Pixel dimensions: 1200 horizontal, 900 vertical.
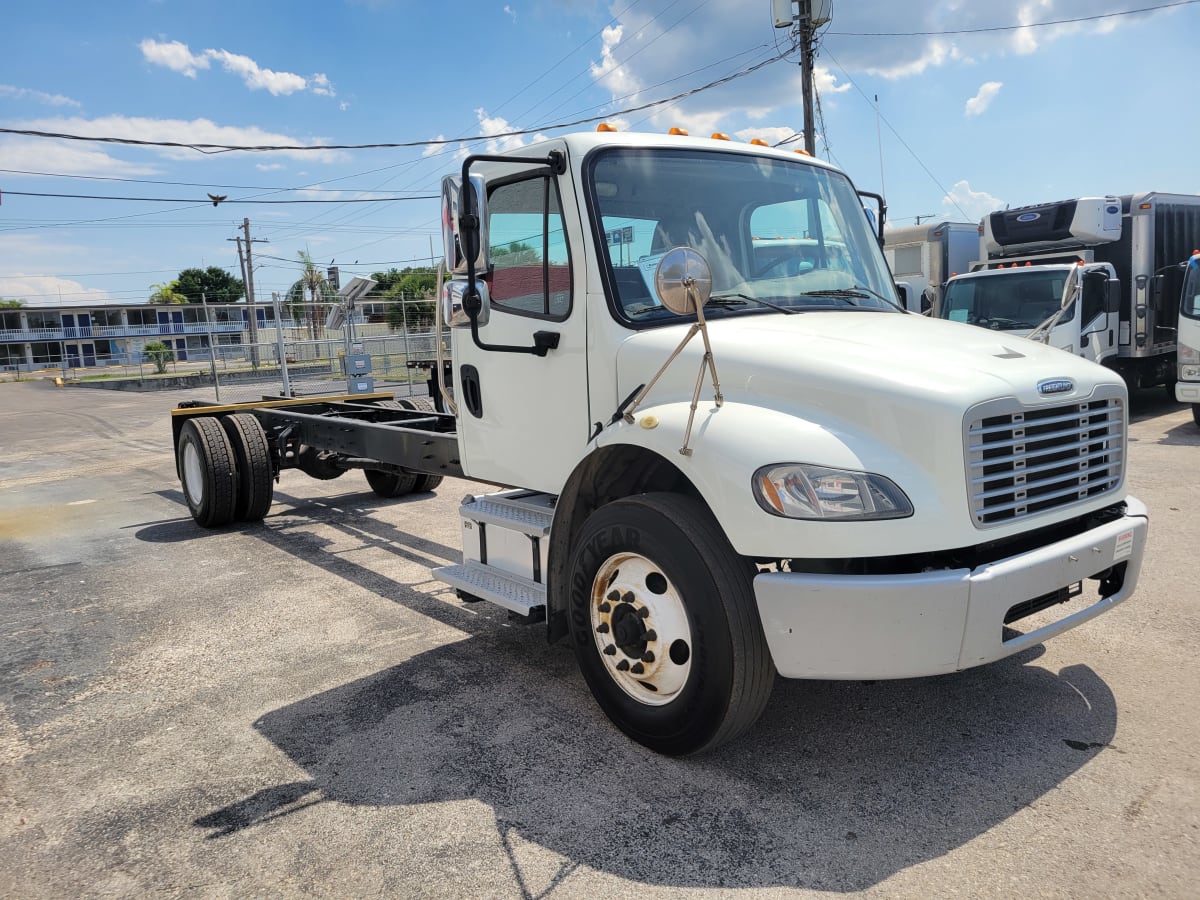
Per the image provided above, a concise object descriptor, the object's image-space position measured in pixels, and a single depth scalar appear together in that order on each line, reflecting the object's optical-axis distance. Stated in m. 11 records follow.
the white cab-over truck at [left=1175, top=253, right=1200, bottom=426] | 11.27
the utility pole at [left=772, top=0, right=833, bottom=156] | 19.06
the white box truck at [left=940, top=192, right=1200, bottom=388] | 12.27
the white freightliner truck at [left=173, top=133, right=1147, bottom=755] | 2.96
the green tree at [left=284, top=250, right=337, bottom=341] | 75.19
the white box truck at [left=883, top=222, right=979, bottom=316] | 15.75
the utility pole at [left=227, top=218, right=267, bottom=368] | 58.72
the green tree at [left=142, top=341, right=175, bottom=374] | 40.37
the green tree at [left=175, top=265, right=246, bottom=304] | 111.12
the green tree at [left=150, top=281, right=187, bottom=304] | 96.08
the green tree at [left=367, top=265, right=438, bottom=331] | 28.67
